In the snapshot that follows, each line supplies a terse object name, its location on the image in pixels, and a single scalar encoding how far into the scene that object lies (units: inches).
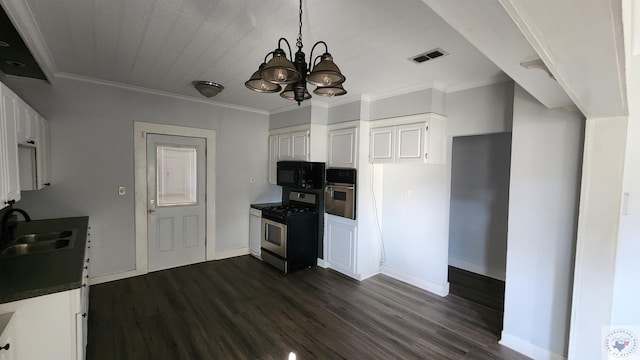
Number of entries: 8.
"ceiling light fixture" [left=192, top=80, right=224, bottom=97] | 131.2
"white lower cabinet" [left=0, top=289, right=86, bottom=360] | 56.7
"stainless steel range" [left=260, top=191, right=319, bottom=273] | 158.7
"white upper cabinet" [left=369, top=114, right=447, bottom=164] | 126.6
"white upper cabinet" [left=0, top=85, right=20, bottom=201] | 68.0
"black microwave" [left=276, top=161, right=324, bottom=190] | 163.0
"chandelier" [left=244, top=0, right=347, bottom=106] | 58.8
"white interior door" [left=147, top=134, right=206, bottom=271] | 153.9
